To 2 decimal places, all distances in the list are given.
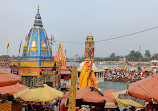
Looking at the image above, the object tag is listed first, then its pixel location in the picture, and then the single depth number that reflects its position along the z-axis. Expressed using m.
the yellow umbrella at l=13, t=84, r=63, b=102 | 5.86
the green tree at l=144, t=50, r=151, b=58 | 144.88
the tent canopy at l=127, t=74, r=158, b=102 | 4.14
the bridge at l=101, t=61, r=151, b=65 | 121.36
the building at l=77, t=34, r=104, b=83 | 29.06
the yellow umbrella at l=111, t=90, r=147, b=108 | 5.34
